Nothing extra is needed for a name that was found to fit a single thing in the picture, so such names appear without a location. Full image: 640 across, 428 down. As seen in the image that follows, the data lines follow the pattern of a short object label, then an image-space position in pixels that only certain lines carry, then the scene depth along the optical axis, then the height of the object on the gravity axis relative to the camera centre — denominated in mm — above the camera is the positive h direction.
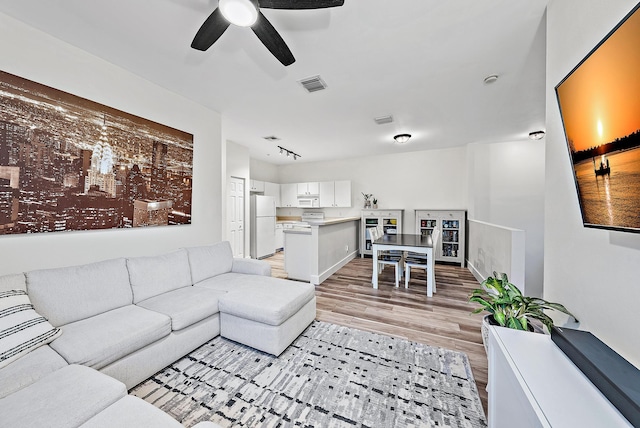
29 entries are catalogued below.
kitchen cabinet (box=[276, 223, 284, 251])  6643 -683
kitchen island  3898 -689
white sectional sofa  1001 -815
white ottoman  1998 -923
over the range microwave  6645 +282
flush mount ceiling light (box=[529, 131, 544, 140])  4175 +1434
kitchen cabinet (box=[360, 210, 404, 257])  5746 -229
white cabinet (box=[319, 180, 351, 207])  6262 +532
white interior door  5078 -38
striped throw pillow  1240 -670
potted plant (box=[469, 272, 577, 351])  1366 -567
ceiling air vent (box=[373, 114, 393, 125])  3588 +1471
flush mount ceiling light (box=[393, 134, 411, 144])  4262 +1394
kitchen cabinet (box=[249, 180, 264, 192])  5909 +692
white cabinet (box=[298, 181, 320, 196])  6602 +695
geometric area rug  1440 -1250
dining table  3358 -505
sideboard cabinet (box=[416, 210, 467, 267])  5129 -374
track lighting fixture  5394 +1462
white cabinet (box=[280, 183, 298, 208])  6918 +531
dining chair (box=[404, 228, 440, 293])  3551 -761
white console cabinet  742 -638
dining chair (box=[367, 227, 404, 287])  3710 -745
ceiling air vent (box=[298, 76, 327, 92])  2530 +1447
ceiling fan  1371 +1226
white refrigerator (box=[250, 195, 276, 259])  5770 -346
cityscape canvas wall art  1753 +429
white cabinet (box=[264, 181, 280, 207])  6461 +643
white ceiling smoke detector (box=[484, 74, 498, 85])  2484 +1460
